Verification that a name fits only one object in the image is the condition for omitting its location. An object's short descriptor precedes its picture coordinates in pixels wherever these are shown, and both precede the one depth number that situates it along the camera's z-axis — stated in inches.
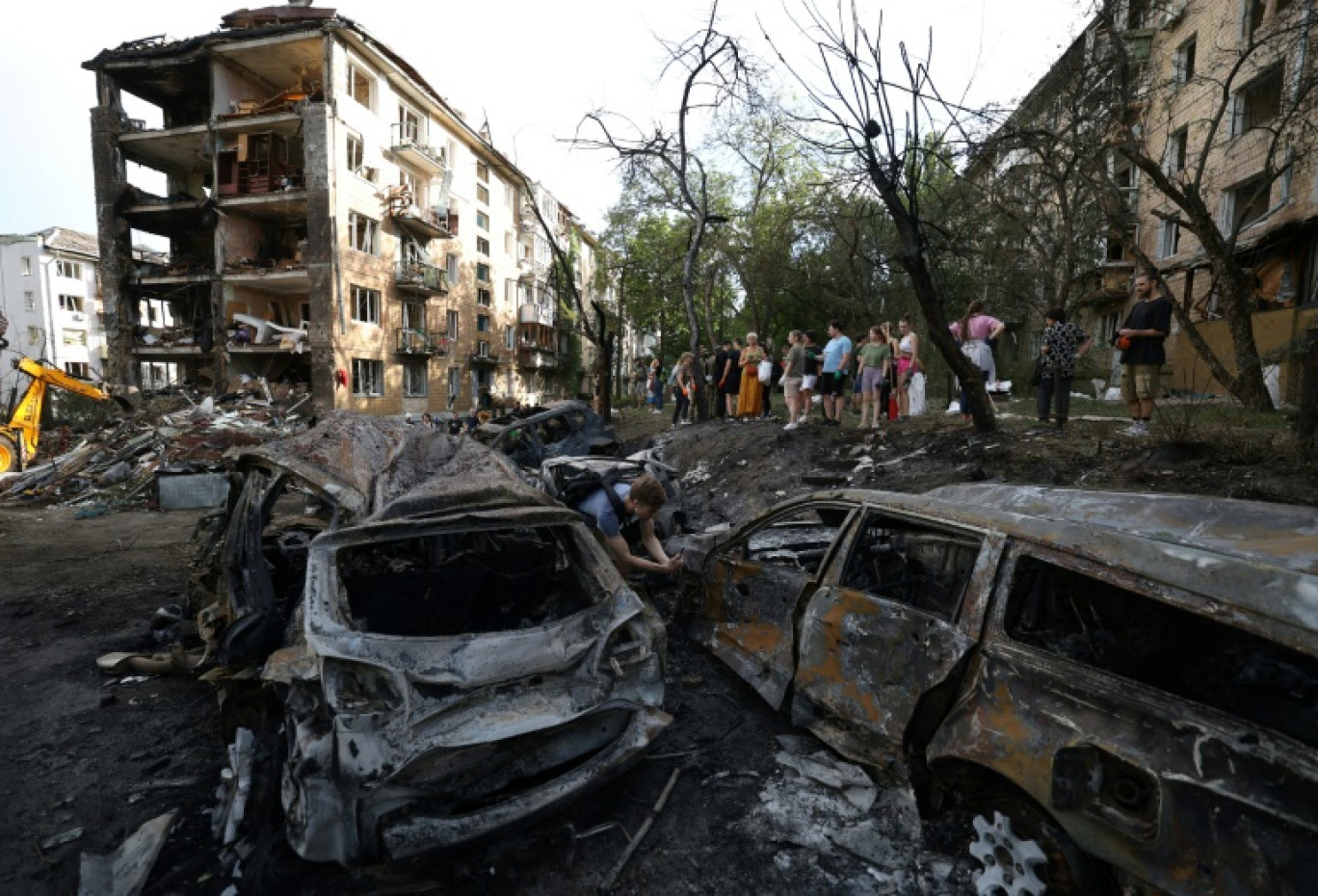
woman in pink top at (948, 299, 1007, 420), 374.3
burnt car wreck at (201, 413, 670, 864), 93.0
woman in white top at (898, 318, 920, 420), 388.5
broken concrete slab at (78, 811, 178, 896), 96.5
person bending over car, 194.2
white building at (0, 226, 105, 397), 1626.5
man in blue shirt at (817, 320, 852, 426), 420.5
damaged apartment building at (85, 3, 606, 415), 862.5
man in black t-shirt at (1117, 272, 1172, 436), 269.6
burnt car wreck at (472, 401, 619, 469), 430.9
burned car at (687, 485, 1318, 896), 66.5
